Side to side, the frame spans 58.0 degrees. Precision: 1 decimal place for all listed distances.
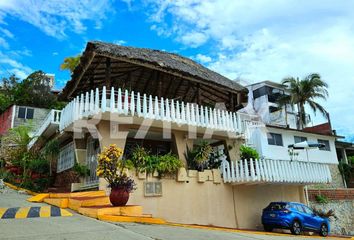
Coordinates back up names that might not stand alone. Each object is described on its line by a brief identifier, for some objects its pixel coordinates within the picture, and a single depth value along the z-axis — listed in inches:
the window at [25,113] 1006.0
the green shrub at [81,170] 487.9
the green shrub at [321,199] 754.2
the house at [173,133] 453.4
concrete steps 313.4
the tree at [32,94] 1053.8
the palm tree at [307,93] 1241.4
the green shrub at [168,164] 471.2
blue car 470.3
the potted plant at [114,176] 339.0
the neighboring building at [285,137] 899.4
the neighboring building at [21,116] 987.9
